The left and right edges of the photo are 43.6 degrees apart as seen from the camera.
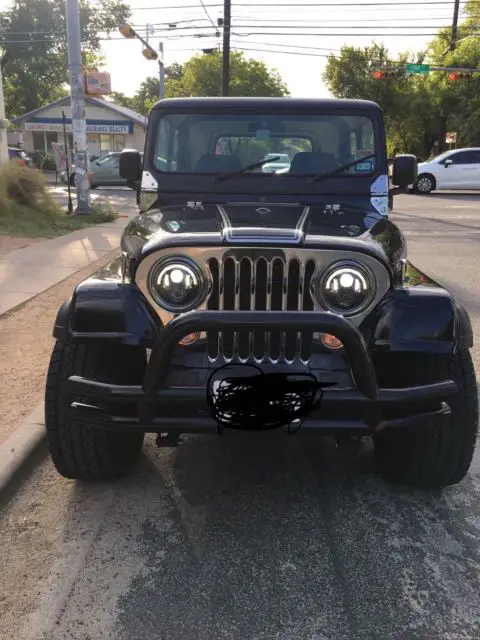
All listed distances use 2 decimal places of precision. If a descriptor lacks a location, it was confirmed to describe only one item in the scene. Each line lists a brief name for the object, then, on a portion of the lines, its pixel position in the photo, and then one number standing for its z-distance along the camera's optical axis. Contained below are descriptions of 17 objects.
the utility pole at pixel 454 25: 32.59
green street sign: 26.31
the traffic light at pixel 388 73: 28.27
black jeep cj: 2.42
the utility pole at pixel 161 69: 27.81
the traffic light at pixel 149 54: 24.17
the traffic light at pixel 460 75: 27.68
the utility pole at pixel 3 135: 16.43
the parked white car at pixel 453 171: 21.95
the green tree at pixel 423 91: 33.19
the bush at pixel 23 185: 13.27
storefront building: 41.22
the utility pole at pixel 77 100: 12.94
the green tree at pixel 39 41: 42.34
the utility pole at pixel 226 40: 27.17
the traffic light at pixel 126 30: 21.02
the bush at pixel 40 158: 36.12
